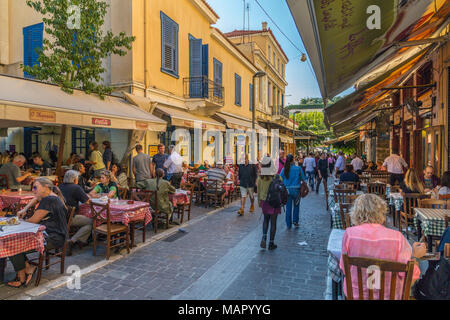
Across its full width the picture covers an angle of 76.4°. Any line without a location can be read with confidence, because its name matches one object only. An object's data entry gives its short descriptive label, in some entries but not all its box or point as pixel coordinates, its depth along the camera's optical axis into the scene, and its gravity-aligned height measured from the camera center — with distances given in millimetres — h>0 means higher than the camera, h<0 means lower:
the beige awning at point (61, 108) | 5367 +1130
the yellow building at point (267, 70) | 23469 +8177
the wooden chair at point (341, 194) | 6096 -781
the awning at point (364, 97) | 7720 +2029
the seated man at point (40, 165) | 8633 -213
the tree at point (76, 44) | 7340 +3156
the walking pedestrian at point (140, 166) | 8188 -207
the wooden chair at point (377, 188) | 7696 -808
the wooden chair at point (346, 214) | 3773 -802
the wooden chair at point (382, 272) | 2158 -880
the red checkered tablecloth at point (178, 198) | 7101 -1003
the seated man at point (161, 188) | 6551 -675
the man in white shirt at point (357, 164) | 13312 -218
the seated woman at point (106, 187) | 5859 -589
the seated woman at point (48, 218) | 3868 -847
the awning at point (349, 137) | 22933 +1857
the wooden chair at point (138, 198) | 5426 -838
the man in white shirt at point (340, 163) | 12938 -169
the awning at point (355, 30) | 3402 +1827
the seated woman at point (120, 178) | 7401 -510
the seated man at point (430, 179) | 7027 -491
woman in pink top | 2367 -700
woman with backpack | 5410 -721
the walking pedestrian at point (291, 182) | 6766 -547
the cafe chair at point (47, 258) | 3859 -1418
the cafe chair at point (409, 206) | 5554 -935
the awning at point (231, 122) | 14992 +2031
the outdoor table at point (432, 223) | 4289 -957
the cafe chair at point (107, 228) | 4750 -1211
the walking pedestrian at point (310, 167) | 13555 -377
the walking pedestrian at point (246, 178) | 8367 -557
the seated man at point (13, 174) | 6551 -356
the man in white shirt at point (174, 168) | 9250 -295
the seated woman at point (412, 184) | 5895 -506
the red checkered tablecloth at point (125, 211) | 5031 -962
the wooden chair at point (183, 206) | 7308 -1227
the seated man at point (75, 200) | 4914 -718
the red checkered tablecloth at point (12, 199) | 5648 -801
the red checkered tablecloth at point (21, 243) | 3482 -1071
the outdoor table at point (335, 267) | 2902 -1107
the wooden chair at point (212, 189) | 9269 -993
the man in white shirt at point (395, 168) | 9148 -275
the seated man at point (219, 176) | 9328 -561
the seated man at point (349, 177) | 8469 -524
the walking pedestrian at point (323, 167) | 11719 -328
